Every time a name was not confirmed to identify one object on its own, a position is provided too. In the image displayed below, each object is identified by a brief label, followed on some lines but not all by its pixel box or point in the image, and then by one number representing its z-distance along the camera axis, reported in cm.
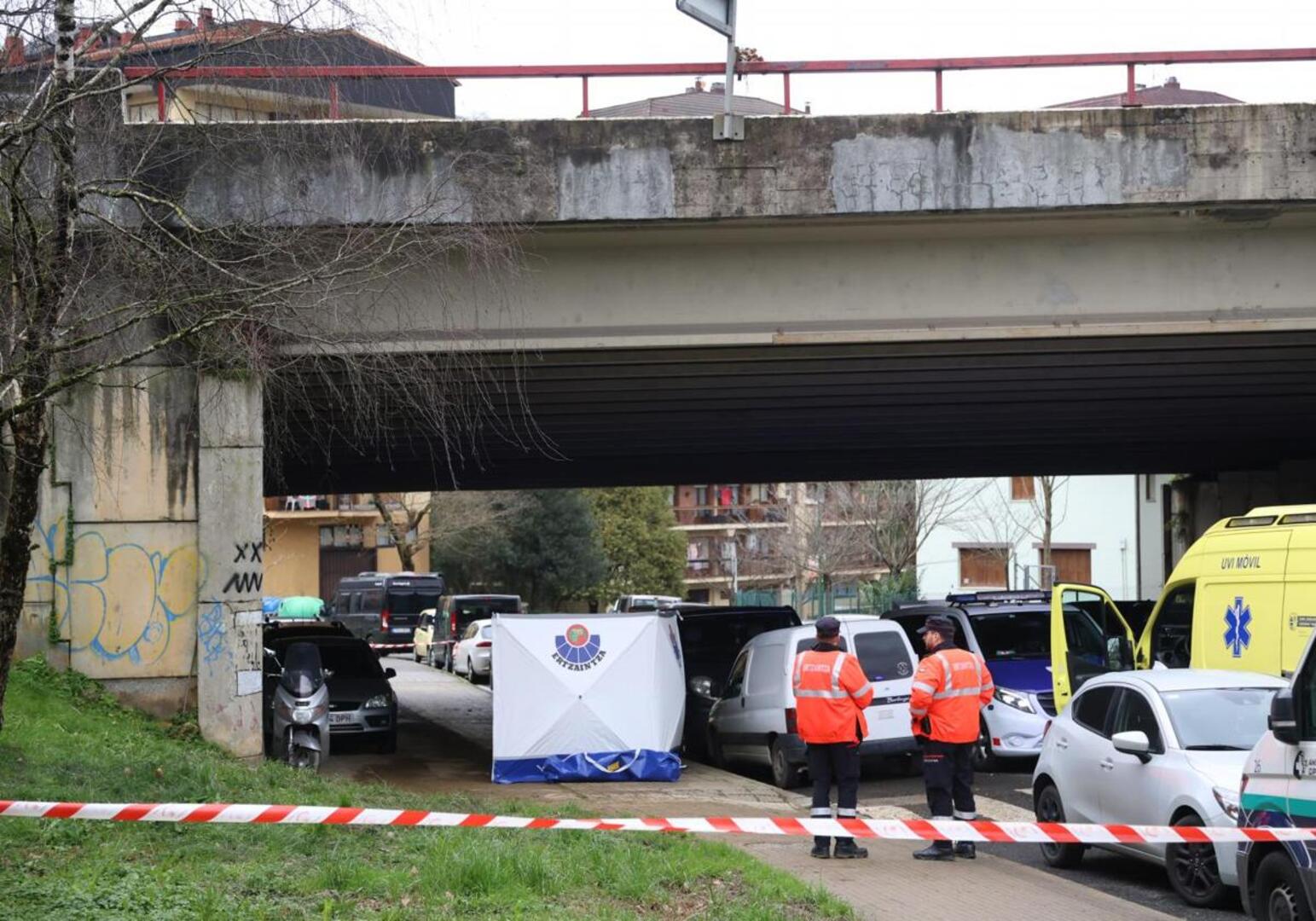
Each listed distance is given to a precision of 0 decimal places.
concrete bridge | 1501
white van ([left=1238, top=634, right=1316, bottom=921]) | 759
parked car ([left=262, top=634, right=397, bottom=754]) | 2073
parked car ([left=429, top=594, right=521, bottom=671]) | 4347
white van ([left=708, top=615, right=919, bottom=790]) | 1686
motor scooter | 1791
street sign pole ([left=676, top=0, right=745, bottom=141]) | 1493
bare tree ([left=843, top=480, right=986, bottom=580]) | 5050
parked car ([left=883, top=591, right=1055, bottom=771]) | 1753
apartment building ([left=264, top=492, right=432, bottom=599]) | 6506
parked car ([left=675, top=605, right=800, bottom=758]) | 2259
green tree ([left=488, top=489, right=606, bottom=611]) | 6212
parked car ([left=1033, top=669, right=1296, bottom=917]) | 977
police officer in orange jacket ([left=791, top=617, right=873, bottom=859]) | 1106
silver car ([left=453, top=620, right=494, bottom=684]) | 3734
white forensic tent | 1644
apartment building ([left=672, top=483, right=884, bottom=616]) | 5534
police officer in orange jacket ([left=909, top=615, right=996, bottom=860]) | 1122
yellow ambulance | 1308
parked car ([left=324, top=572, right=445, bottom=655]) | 5150
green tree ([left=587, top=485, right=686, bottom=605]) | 6962
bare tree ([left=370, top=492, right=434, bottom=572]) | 5925
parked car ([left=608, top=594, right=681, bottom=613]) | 4316
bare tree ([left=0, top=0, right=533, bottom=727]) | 1016
